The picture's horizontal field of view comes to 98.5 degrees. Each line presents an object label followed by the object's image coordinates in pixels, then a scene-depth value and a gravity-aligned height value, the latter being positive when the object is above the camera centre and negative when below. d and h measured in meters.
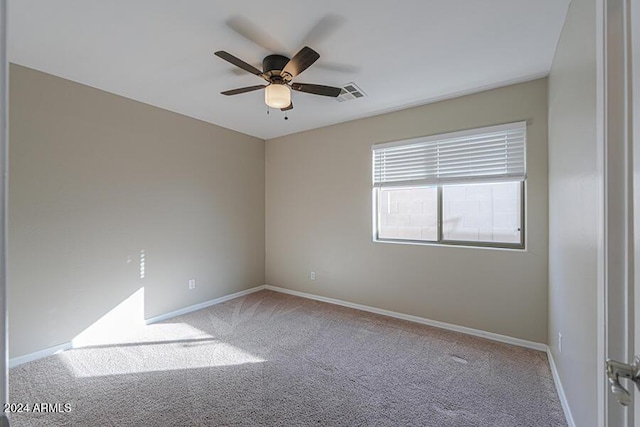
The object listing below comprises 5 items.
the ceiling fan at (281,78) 2.05 +1.12
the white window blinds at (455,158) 2.78 +0.64
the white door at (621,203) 0.73 +0.03
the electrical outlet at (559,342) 2.00 -0.94
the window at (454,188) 2.81 +0.30
